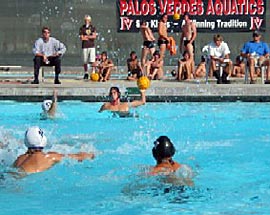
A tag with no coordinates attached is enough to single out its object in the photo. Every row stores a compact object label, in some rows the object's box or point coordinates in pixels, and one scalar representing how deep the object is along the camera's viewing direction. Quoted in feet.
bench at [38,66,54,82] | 55.75
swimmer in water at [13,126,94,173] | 24.20
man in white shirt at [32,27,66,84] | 53.47
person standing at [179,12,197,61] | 56.95
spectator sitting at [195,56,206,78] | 59.82
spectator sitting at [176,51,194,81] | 56.80
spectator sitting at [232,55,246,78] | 60.03
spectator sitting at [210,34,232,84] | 54.70
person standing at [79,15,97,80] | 59.57
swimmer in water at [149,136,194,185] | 22.98
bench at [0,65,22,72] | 63.90
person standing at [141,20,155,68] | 57.77
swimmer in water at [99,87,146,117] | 40.55
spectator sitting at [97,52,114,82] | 57.41
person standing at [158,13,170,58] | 58.54
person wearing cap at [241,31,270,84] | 54.39
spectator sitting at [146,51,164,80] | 57.31
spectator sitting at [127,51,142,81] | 57.88
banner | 72.33
